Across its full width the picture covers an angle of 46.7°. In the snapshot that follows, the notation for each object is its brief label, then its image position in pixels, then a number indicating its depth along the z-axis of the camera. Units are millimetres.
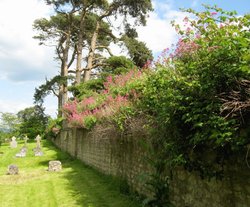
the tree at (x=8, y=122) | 41988
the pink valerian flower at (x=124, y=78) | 8947
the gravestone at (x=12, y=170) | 11938
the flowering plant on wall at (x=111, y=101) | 8133
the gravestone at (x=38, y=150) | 19109
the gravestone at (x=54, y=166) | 12422
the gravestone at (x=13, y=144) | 27123
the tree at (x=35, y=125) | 38859
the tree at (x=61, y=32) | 26734
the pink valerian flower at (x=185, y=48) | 5278
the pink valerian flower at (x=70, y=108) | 15324
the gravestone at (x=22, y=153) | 18848
